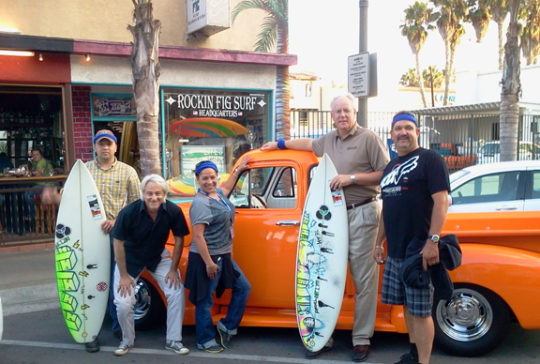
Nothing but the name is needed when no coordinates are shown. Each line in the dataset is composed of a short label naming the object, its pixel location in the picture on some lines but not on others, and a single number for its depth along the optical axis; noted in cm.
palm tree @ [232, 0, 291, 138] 1051
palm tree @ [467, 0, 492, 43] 2808
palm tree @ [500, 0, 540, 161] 1092
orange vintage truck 384
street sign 718
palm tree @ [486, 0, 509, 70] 2616
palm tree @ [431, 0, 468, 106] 2923
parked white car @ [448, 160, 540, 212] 689
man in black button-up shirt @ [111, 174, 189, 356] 415
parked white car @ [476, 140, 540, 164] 1491
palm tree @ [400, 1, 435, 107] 3253
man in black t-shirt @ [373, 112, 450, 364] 332
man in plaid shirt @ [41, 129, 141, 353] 471
